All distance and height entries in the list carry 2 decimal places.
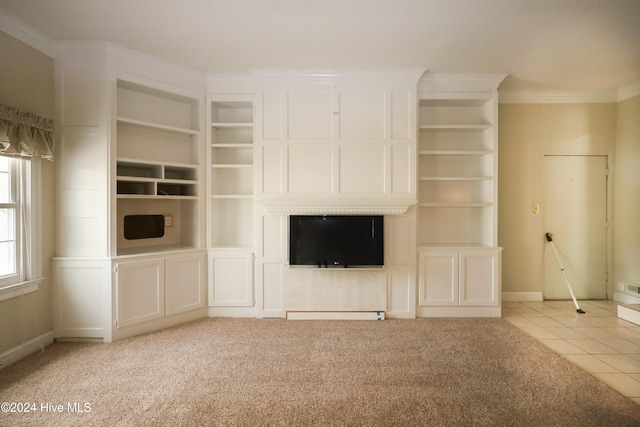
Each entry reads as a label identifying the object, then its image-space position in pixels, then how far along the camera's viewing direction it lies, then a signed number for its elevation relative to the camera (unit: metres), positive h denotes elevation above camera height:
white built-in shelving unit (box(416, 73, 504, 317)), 3.99 +0.18
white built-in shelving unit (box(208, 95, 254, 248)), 4.29 +0.40
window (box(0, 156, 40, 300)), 2.85 -0.14
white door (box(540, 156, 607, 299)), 4.66 -0.07
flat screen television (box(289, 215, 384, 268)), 3.83 -0.34
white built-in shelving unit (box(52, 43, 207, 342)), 3.25 +0.15
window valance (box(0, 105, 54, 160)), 2.65 +0.65
